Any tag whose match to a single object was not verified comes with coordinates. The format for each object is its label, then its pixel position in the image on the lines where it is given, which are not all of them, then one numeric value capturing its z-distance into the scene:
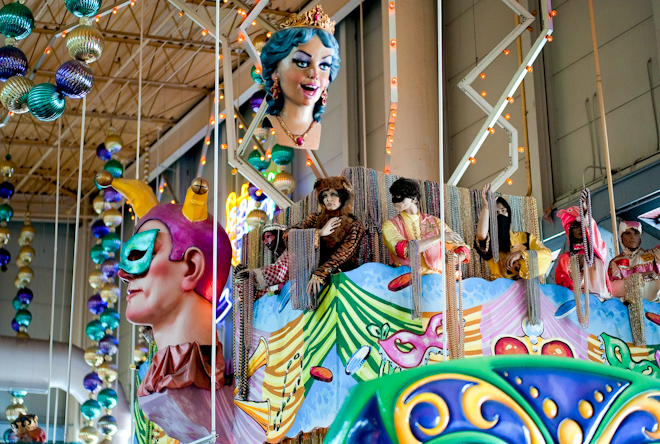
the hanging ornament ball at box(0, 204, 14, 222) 10.30
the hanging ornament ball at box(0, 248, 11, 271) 10.53
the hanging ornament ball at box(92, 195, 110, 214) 10.93
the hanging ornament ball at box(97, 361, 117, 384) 10.67
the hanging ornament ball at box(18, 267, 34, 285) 11.57
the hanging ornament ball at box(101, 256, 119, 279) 11.44
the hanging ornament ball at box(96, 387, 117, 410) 10.20
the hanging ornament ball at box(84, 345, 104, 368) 10.60
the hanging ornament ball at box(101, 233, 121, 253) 11.01
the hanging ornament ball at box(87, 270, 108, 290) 11.35
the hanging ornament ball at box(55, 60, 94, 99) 5.93
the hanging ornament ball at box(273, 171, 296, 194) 9.36
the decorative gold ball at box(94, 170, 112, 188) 8.25
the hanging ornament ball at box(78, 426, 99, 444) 10.34
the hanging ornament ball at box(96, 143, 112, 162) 10.88
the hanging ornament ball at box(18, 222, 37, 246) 11.54
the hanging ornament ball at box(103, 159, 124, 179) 10.23
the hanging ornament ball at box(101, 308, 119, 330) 10.85
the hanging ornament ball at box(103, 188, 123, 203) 10.74
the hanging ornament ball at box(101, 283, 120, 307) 11.33
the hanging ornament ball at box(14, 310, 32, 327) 11.51
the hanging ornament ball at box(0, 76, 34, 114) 6.06
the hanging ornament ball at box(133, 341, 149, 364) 10.61
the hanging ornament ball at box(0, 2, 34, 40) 5.96
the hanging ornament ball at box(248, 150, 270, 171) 9.32
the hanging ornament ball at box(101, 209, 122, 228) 10.92
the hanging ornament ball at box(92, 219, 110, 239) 11.62
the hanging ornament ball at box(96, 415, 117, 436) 10.49
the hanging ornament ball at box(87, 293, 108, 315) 11.33
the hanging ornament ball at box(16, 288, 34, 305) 11.74
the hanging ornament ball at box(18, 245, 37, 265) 11.52
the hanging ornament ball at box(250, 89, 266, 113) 8.91
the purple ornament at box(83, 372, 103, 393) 10.50
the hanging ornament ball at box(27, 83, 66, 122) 5.91
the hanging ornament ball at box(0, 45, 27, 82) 6.18
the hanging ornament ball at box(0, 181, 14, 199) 10.40
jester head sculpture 5.88
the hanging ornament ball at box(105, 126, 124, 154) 10.55
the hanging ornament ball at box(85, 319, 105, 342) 10.89
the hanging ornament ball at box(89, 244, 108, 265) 11.33
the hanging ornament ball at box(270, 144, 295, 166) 9.24
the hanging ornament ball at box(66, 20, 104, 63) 5.87
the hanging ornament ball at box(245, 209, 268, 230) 9.30
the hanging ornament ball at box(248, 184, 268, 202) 9.56
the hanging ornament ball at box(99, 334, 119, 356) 10.60
